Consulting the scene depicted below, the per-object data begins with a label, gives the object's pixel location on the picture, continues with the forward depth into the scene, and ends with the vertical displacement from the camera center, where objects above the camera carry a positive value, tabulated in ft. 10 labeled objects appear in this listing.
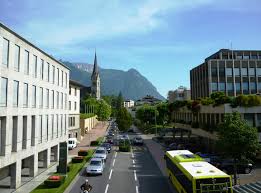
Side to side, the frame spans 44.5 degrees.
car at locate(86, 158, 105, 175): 118.73 -20.44
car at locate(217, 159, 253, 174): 119.65 -20.73
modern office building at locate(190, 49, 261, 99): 254.88 +28.79
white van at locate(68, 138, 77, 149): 205.28 -19.60
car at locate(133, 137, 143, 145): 233.55 -21.56
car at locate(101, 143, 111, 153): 190.39 -20.53
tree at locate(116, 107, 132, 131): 233.35 -4.83
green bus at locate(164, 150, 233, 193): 67.97 -14.65
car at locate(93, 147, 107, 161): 146.41 -19.78
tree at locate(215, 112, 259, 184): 98.63 -8.46
